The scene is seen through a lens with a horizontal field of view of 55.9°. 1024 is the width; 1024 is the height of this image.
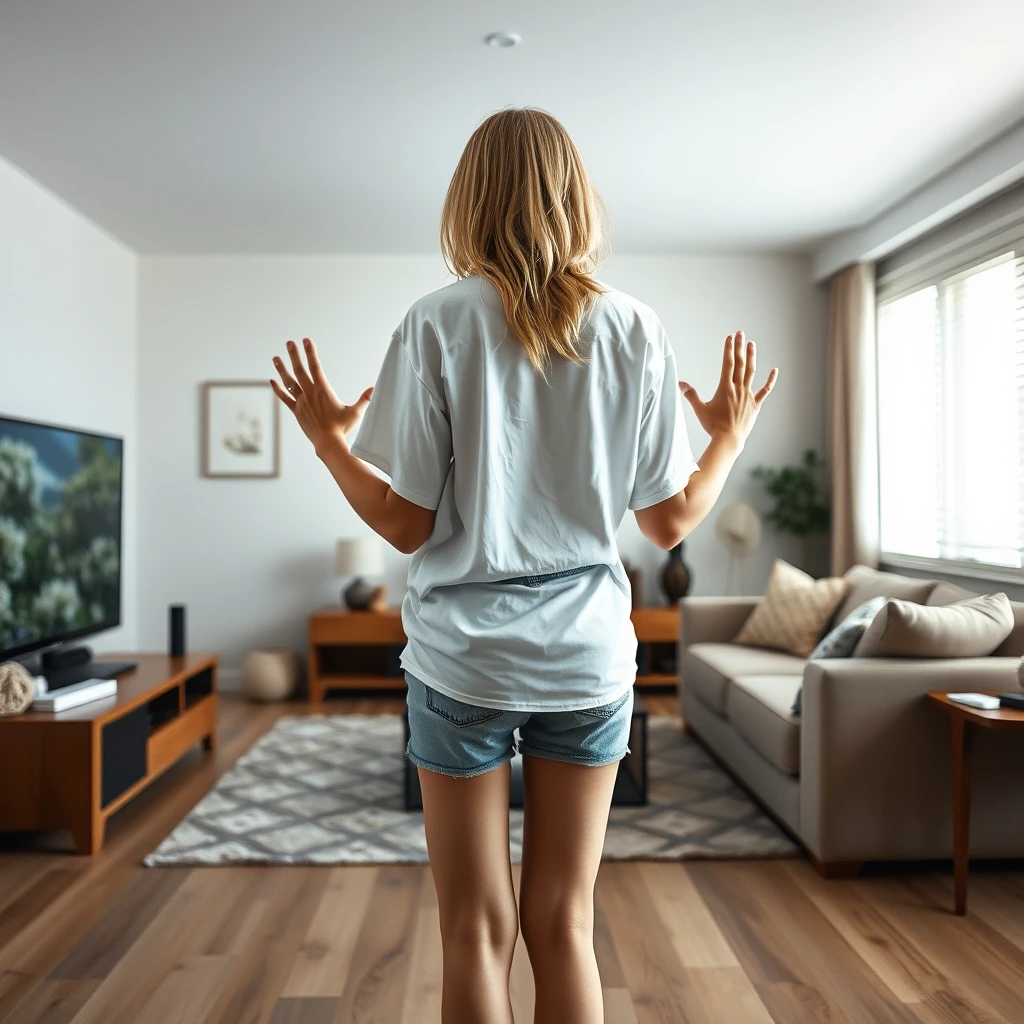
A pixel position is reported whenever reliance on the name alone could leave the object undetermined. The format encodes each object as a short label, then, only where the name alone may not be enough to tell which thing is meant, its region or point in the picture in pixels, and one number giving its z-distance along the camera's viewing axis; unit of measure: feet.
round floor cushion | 17.88
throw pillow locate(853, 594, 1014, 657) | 9.16
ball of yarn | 10.09
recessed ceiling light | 9.88
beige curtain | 17.37
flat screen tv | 11.69
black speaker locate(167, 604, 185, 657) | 14.12
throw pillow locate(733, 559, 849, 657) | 13.91
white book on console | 10.19
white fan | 18.62
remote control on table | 8.27
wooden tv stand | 9.79
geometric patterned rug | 9.70
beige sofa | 8.98
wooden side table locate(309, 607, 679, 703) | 17.84
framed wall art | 19.31
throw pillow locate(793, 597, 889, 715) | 10.04
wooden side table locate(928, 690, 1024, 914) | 8.24
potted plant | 18.89
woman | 3.53
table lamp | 18.04
